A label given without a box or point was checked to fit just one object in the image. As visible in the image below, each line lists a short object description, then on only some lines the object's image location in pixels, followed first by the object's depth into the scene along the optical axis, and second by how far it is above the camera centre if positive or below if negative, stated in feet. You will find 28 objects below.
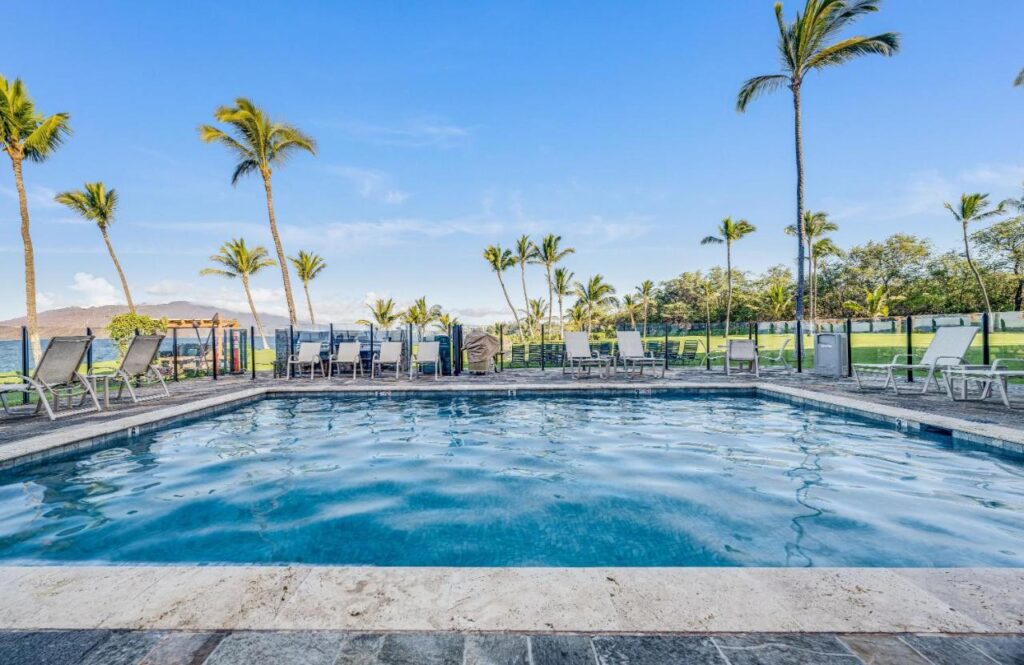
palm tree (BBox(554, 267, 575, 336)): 128.57 +15.06
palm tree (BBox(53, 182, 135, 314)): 71.15 +21.56
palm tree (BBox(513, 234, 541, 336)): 118.52 +21.61
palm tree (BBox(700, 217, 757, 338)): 101.50 +22.26
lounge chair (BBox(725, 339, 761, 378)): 34.81 -1.29
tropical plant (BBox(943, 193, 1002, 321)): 81.76 +20.97
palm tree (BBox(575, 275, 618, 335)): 134.31 +12.88
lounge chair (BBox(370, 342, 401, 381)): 37.37 -1.06
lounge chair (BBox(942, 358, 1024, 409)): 19.08 -2.00
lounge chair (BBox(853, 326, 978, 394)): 22.25 -0.97
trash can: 32.86 -1.59
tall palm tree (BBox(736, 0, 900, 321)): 39.55 +24.49
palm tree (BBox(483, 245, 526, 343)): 117.60 +19.78
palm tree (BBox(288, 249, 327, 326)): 108.47 +17.48
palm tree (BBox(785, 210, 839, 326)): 100.12 +22.89
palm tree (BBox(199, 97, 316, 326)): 55.26 +24.39
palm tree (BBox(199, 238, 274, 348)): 94.22 +16.57
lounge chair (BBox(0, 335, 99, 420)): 19.08 -1.07
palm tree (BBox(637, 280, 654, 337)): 152.56 +13.98
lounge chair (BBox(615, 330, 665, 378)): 34.78 -0.61
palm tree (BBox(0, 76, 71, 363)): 45.06 +20.73
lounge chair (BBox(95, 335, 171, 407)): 22.35 -0.74
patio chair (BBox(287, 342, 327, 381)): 36.88 -1.09
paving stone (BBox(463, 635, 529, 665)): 4.40 -2.96
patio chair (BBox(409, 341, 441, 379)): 35.94 -1.09
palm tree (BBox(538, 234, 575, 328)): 116.78 +21.26
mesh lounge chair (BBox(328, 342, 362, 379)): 37.52 -0.92
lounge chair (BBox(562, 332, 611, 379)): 34.73 -1.14
